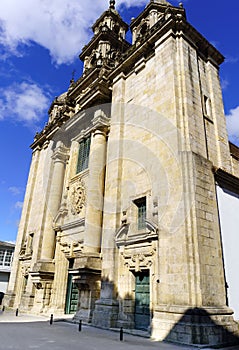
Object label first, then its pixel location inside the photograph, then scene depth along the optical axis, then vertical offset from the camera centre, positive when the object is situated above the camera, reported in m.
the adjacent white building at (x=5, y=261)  31.64 +2.79
